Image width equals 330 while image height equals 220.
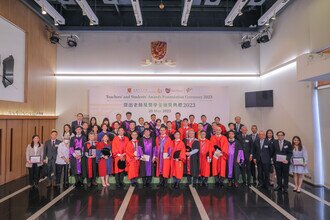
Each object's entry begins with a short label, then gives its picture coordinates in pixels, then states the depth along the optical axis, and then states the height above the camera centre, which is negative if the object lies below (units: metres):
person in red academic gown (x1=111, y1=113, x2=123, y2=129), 8.69 +0.10
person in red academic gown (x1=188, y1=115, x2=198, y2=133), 8.77 -0.06
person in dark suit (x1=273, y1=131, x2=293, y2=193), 6.54 -0.90
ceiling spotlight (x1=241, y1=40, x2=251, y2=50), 10.51 +2.93
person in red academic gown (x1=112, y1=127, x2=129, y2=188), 7.05 -0.70
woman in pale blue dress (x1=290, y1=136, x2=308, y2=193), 6.34 -0.89
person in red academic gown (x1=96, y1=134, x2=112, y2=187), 7.00 -0.96
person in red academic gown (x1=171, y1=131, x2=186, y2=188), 7.00 -0.90
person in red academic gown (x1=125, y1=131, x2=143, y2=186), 7.04 -0.85
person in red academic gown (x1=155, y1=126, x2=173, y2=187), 7.12 -0.82
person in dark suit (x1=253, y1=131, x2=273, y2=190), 6.89 -0.88
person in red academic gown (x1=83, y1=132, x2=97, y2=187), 7.03 -0.89
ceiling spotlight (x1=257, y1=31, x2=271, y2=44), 9.65 +2.93
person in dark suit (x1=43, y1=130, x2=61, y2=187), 7.18 -0.74
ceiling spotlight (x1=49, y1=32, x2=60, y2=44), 10.05 +3.03
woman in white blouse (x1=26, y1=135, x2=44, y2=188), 7.02 -0.88
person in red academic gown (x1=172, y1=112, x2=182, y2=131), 8.85 -0.01
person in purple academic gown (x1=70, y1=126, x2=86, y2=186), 7.05 -0.73
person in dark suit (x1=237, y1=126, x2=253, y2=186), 7.23 -0.89
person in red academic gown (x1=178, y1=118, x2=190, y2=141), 8.43 -0.19
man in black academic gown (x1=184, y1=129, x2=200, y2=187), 7.12 -0.90
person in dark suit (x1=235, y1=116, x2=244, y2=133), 8.64 -0.08
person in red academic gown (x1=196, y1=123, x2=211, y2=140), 8.12 -0.15
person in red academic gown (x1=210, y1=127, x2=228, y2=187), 7.12 -0.88
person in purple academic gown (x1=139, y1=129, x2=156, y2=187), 7.11 -0.84
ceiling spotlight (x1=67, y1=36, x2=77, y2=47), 10.44 +3.05
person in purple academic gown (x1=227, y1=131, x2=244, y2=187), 7.12 -0.93
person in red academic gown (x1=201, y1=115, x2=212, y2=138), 8.73 -0.14
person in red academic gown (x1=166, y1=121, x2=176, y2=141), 8.14 -0.21
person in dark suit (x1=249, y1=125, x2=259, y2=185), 7.42 -1.10
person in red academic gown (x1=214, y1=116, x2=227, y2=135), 8.77 -0.19
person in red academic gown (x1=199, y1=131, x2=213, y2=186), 7.17 -0.89
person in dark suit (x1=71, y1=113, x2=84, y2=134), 8.73 +0.02
